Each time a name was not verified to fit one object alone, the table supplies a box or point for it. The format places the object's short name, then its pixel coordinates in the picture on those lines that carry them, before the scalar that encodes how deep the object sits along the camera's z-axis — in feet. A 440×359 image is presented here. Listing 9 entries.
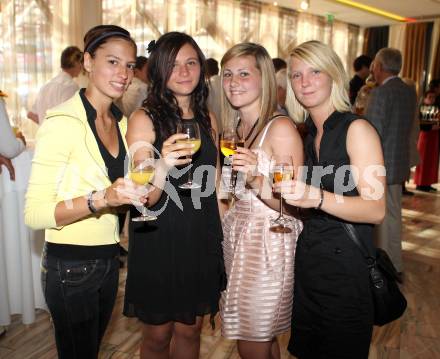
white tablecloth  9.68
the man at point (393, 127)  12.56
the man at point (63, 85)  14.43
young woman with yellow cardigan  4.90
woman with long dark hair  6.24
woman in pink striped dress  6.14
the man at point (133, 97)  14.40
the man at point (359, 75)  22.26
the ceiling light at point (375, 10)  31.43
